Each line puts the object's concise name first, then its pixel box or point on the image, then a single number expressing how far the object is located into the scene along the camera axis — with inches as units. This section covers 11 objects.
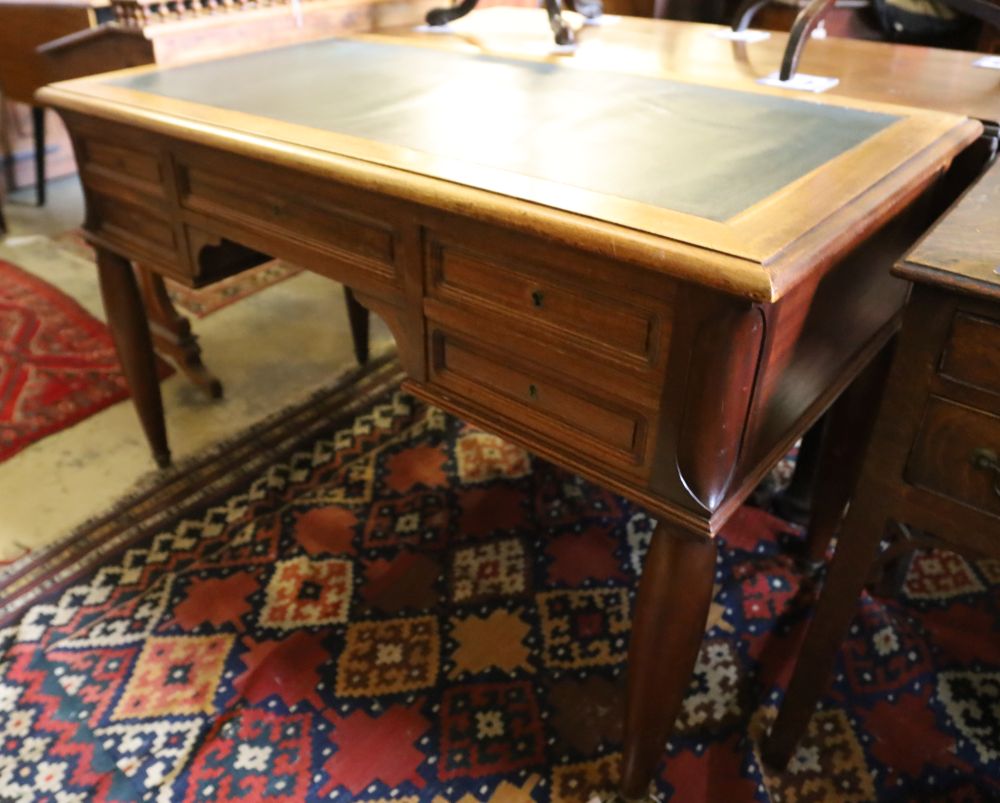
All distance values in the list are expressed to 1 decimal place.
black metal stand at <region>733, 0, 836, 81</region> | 49.6
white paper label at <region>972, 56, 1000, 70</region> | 55.6
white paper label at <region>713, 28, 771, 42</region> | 65.6
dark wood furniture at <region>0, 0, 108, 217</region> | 82.8
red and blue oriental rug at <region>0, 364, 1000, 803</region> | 47.6
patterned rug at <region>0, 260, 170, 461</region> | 80.5
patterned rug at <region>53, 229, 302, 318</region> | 101.4
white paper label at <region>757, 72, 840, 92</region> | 49.0
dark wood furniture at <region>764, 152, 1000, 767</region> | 30.5
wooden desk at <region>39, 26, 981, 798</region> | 30.5
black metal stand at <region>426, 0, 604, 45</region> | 60.3
